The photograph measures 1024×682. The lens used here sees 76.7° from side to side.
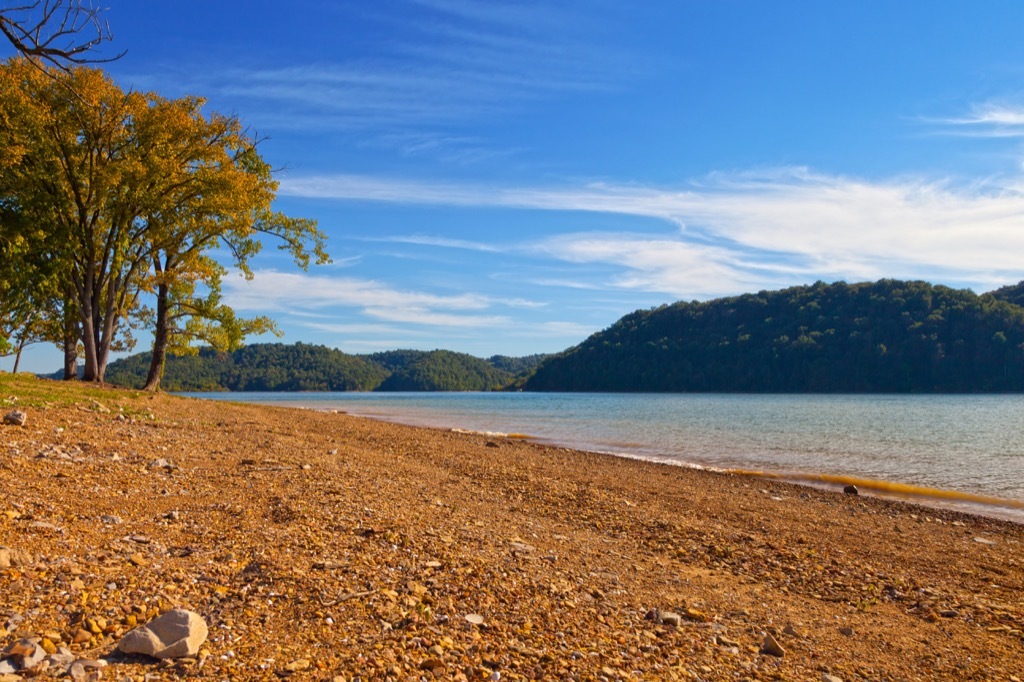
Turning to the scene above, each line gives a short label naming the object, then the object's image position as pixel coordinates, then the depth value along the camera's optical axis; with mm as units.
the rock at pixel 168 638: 3945
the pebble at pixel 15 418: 10680
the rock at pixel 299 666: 4051
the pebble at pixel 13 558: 4840
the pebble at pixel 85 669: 3617
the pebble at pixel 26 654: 3654
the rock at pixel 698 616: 6091
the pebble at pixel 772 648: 5457
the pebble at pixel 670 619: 5841
